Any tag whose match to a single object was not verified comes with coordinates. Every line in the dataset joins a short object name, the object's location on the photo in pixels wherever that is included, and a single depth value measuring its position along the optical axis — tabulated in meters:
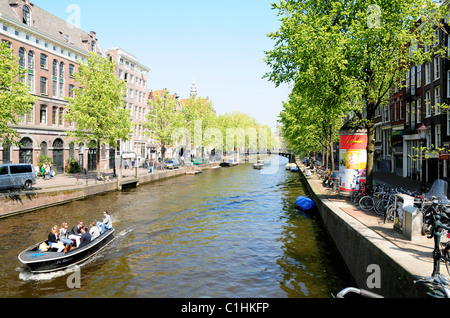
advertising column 23.12
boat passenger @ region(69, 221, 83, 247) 16.00
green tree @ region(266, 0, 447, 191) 19.23
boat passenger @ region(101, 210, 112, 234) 18.28
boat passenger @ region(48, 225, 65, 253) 14.84
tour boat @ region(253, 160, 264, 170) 79.58
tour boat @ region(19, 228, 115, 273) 13.76
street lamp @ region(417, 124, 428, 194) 21.37
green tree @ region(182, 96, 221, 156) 82.94
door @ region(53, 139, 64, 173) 46.41
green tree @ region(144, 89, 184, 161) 63.45
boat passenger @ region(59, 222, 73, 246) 15.60
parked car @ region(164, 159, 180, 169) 65.06
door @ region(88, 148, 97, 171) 54.30
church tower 138.00
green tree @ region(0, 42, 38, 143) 24.42
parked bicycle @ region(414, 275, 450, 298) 6.53
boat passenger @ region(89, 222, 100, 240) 17.30
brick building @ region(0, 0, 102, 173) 40.62
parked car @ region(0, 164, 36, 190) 27.53
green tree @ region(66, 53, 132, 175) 40.25
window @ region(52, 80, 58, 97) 47.62
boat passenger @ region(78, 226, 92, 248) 15.91
